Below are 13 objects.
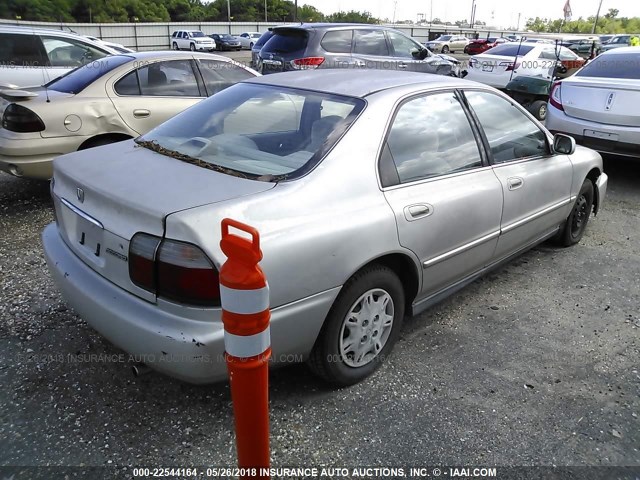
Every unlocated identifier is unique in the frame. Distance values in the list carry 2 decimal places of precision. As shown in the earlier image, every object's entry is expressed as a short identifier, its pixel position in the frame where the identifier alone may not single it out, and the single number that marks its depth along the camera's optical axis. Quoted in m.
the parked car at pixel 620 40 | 29.48
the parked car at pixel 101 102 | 4.65
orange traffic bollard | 1.37
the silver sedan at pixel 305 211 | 2.03
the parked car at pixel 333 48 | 9.09
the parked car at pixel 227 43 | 41.47
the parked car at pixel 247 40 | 43.01
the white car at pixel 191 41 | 38.75
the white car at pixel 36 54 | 6.80
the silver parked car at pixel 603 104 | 5.86
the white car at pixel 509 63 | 12.15
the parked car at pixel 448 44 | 40.66
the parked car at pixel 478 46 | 36.34
